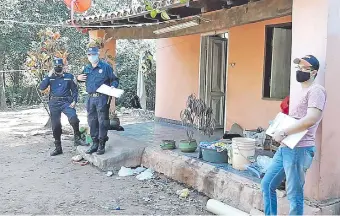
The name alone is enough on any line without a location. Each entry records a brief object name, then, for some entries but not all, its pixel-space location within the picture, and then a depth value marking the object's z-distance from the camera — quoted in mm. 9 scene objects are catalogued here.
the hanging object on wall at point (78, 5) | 8054
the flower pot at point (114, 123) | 8562
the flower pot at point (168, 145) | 6457
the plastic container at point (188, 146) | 6168
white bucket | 5105
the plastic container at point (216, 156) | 5492
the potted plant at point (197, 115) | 6641
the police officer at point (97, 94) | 6484
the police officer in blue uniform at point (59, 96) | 7293
